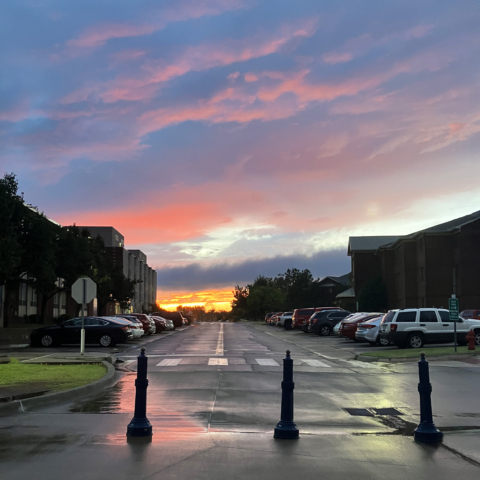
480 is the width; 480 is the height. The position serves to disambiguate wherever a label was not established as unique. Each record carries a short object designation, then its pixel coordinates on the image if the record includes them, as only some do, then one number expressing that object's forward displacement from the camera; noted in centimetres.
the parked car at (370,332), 2645
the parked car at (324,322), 4038
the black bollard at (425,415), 771
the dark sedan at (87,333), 2814
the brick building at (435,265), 5731
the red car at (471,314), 3890
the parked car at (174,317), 5699
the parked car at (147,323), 3850
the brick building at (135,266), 9594
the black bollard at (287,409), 765
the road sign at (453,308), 2141
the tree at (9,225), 3303
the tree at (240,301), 14500
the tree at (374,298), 7712
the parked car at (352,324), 3091
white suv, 2408
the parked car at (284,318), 5500
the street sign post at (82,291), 2055
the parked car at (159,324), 4603
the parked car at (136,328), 2998
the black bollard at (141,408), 774
